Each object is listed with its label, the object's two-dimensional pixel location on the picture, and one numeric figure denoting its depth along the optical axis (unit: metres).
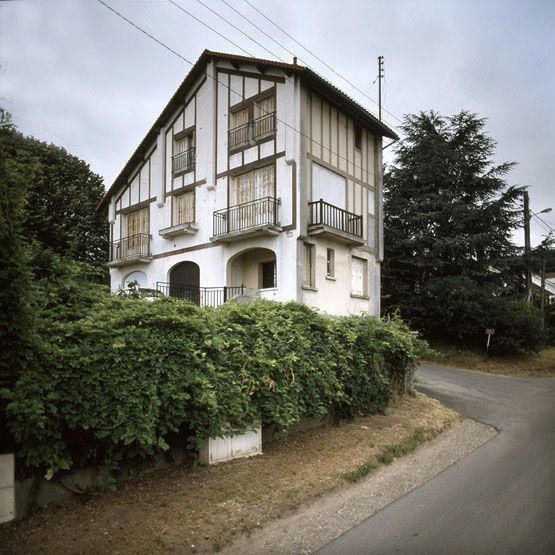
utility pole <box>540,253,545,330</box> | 23.08
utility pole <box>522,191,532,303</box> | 24.00
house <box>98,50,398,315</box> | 17.73
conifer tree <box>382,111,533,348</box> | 23.36
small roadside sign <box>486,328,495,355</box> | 20.12
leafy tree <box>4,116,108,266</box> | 24.48
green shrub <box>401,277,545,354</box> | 20.91
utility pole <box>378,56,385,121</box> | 24.06
